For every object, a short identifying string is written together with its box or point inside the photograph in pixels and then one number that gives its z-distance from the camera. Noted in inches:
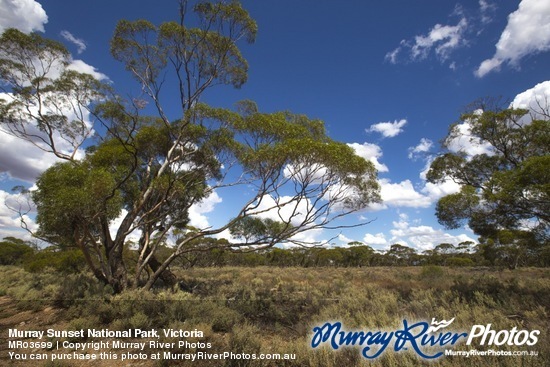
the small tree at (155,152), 457.7
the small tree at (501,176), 416.5
